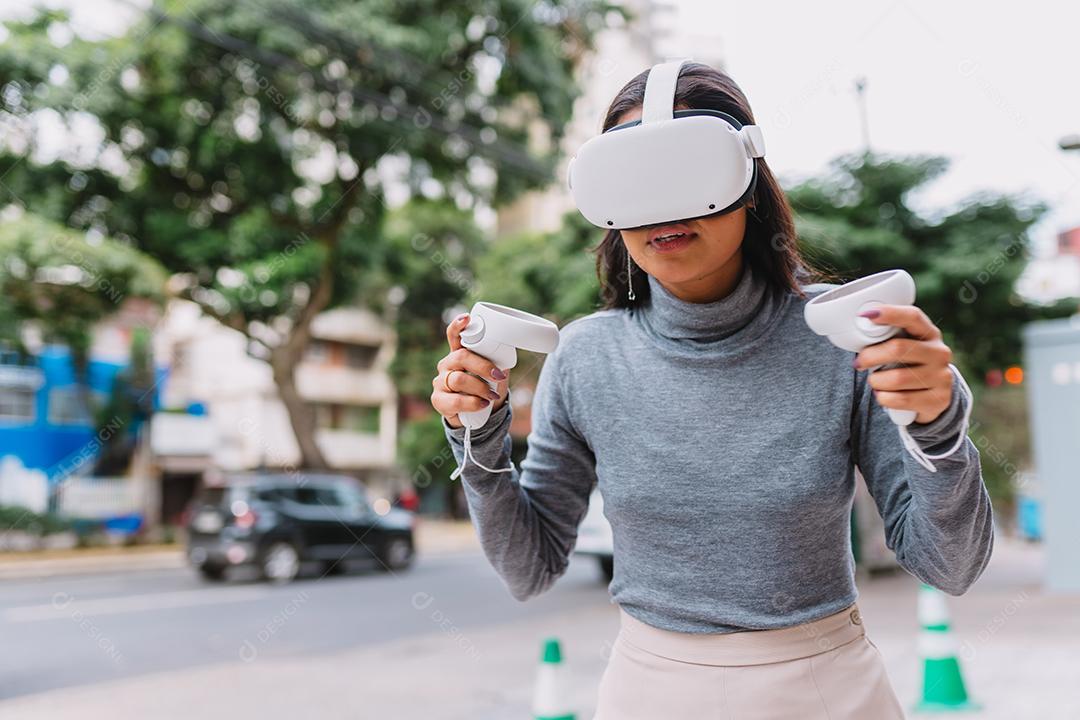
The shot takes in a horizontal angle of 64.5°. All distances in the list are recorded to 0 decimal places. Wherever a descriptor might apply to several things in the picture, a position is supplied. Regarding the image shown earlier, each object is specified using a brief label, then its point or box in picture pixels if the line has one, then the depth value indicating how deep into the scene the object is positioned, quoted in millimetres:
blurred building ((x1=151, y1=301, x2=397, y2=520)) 25422
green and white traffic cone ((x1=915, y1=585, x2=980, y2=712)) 4039
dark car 10469
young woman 993
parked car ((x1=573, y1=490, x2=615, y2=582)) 8961
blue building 17853
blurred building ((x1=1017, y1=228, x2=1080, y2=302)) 8656
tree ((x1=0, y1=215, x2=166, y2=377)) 10141
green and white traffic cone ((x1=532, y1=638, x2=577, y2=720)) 2836
